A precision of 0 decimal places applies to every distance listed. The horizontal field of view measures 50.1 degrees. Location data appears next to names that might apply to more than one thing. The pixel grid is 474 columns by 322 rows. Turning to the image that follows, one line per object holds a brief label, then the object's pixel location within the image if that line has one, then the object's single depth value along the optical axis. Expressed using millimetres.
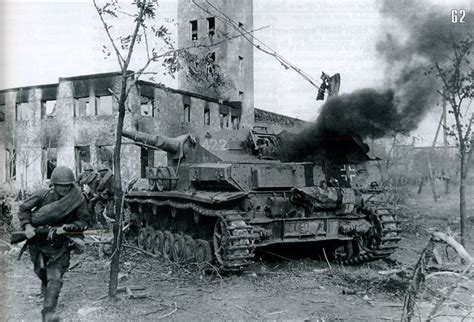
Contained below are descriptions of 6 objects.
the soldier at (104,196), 13109
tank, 8805
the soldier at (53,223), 5605
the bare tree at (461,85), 10719
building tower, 33625
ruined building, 24344
